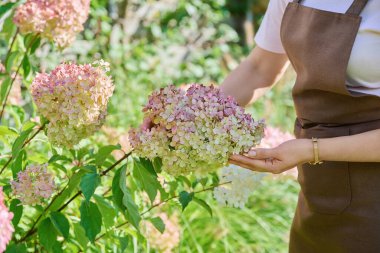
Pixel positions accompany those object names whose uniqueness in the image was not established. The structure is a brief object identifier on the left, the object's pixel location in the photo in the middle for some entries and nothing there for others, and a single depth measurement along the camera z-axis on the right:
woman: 1.65
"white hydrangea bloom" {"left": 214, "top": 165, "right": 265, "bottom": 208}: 2.04
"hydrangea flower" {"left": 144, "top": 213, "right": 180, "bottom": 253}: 2.45
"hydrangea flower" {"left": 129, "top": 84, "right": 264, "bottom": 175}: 1.46
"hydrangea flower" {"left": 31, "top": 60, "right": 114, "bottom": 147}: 1.56
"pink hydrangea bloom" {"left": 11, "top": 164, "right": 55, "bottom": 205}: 1.61
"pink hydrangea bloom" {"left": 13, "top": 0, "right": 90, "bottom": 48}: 2.02
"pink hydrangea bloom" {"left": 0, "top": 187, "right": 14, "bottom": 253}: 1.14
